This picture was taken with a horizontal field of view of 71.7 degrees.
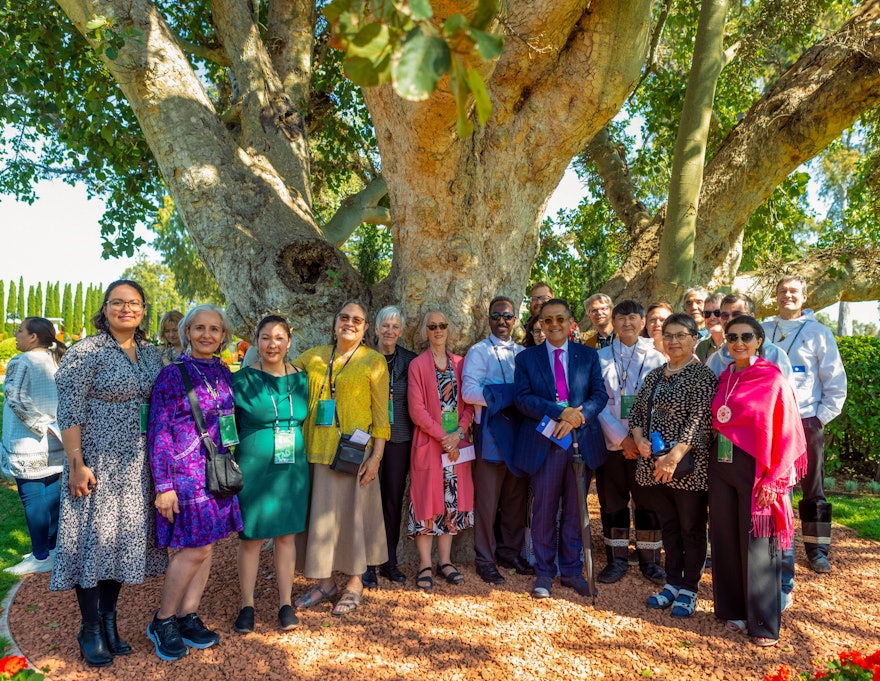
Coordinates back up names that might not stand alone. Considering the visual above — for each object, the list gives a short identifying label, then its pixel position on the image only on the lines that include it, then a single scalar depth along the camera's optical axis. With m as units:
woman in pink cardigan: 4.44
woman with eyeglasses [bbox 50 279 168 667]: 3.22
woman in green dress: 3.68
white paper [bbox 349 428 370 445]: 3.95
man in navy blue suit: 4.38
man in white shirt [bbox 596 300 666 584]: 4.61
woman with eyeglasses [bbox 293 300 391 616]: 3.99
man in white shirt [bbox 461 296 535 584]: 4.58
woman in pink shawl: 3.56
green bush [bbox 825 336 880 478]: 7.62
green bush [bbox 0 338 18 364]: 21.00
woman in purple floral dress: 3.32
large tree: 4.44
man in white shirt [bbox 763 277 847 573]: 4.71
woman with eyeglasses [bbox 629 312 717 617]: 3.93
